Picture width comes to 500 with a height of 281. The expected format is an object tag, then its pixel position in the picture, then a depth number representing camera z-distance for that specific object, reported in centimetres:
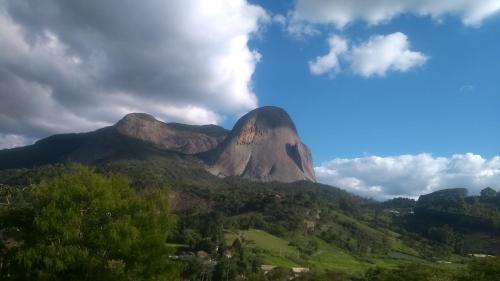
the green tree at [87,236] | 2270
